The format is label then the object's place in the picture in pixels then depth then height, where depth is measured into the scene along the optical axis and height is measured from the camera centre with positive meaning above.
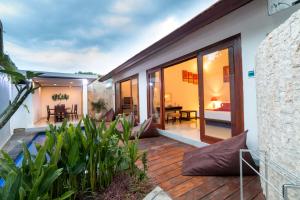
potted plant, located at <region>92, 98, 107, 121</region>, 10.45 -0.29
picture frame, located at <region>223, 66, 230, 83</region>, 3.28 +0.58
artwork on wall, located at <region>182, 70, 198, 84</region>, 8.90 +1.41
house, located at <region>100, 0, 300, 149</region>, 2.59 +0.90
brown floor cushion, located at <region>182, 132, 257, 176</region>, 2.24 -0.91
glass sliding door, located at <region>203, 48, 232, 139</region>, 3.29 +0.15
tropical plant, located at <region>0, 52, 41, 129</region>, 1.20 +0.12
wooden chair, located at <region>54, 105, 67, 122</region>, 8.78 -0.49
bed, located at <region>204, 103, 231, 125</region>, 3.32 -0.32
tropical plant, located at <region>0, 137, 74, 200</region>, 1.04 -0.55
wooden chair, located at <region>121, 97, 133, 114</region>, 8.08 -0.15
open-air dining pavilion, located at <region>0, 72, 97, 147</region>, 5.60 +0.38
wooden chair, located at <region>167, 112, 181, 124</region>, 7.44 -0.72
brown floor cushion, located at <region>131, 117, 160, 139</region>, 4.86 -0.93
